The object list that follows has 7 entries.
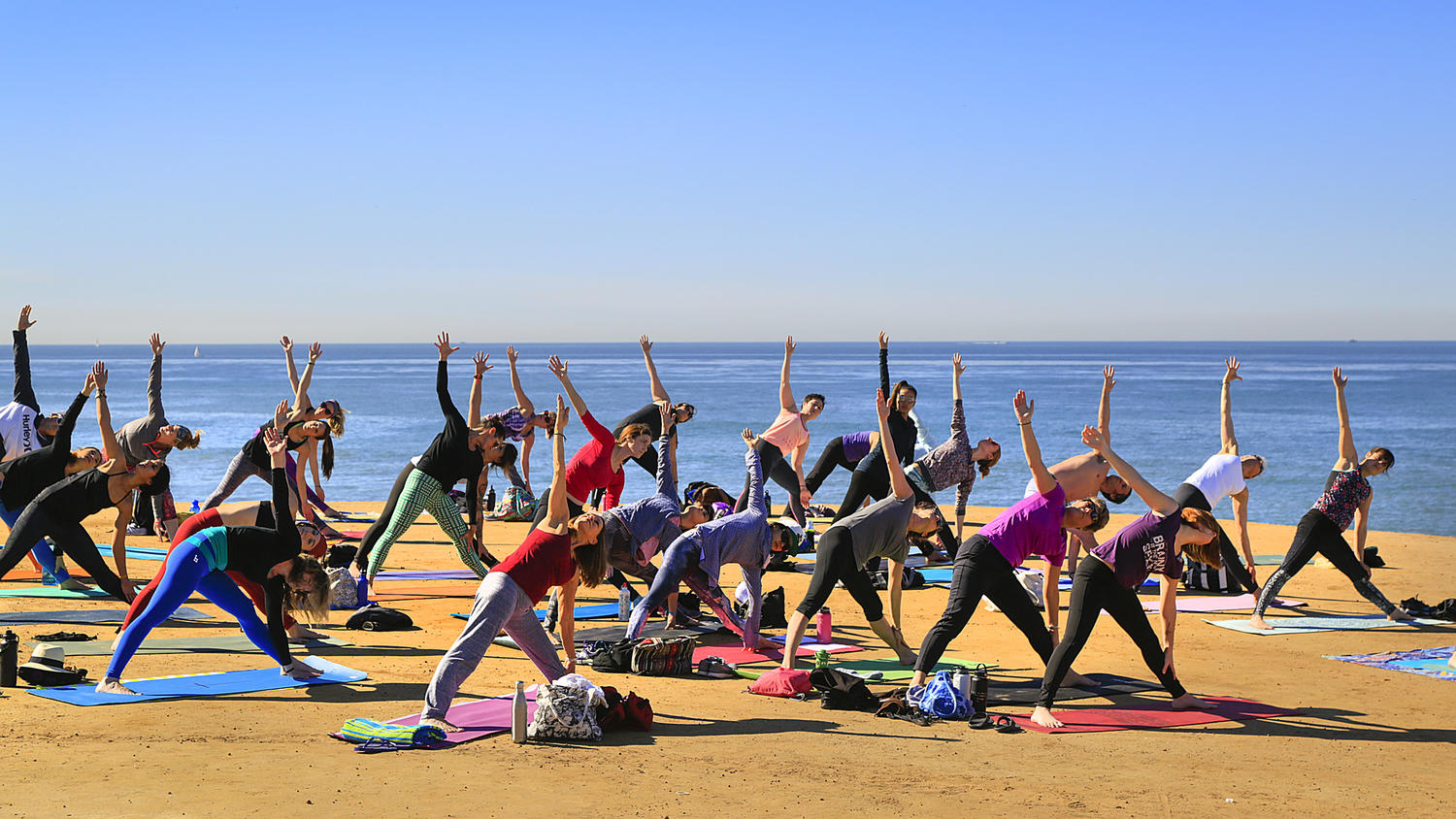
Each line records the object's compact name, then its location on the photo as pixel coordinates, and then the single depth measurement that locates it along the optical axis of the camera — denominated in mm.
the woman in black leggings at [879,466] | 14648
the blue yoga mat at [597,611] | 12469
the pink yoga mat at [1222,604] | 13203
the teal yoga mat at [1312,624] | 12188
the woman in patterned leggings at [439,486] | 12664
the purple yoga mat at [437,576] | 14594
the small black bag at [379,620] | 11445
